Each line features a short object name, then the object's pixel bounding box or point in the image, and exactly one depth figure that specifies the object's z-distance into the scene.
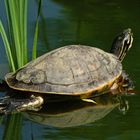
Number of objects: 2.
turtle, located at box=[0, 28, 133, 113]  9.02
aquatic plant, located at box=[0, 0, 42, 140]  8.73
